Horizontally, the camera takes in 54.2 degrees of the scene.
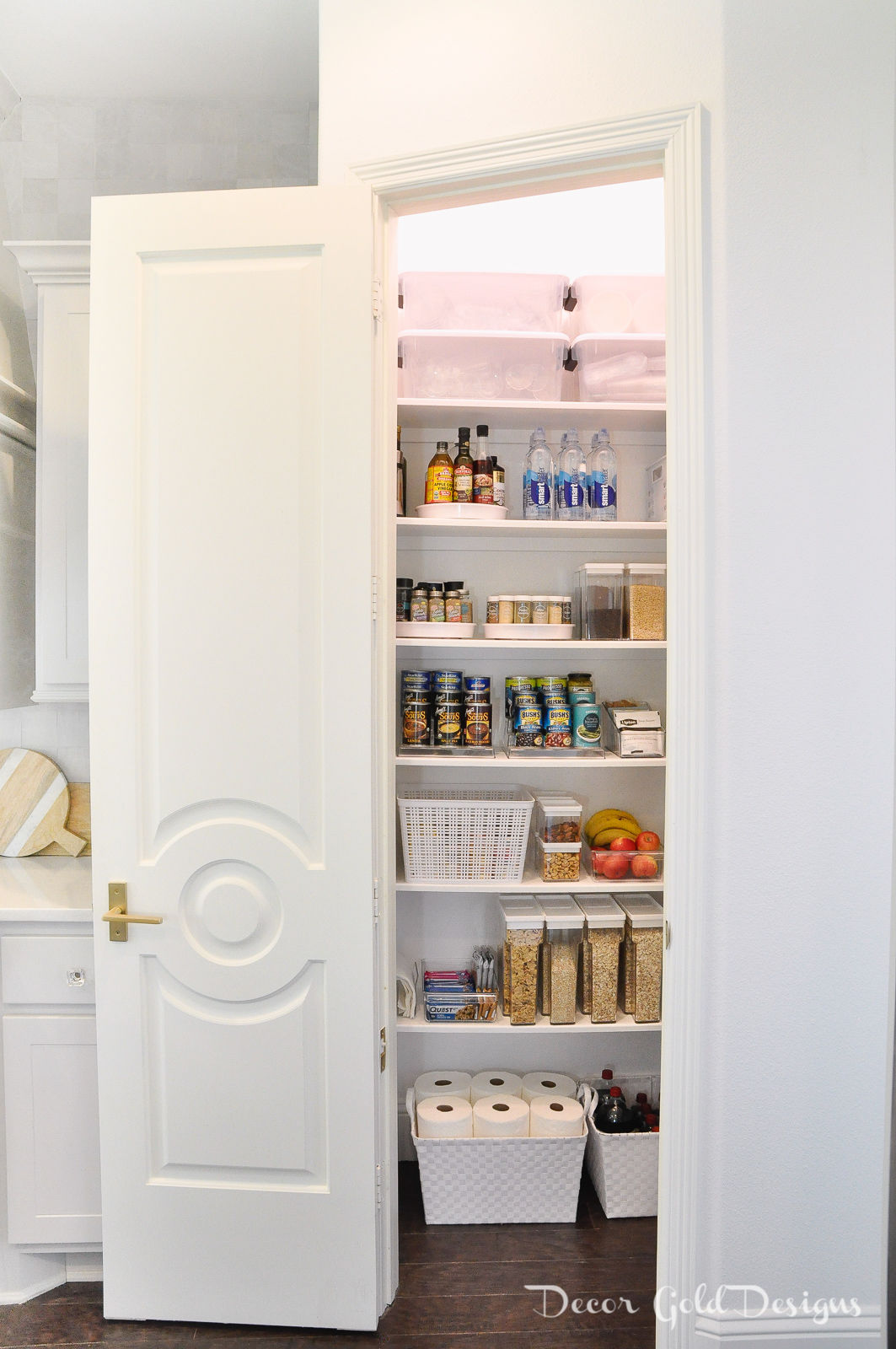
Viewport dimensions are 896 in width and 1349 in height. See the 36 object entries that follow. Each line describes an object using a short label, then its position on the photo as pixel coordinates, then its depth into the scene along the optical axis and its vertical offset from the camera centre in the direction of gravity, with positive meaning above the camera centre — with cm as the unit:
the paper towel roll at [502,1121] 226 -123
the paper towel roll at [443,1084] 242 -123
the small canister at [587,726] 238 -22
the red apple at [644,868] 237 -60
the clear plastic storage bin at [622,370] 233 +74
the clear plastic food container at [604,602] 238 +12
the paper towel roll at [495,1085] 241 -123
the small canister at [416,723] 235 -20
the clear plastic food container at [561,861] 235 -57
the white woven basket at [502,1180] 226 -138
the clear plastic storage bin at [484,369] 232 +75
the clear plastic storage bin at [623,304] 233 +91
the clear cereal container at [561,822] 235 -47
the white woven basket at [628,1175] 230 -139
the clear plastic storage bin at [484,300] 230 +92
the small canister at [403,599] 236 +13
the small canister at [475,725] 236 -21
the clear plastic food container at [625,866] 237 -59
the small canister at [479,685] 236 -10
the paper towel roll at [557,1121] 226 -123
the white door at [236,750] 178 -21
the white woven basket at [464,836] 229 -50
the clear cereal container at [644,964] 233 -85
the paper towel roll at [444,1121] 226 -123
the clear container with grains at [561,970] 233 -86
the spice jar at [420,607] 232 +11
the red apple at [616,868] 237 -60
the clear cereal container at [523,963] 233 -84
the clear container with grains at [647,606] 234 +11
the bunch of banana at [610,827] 247 -52
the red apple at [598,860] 238 -58
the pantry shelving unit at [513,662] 250 -4
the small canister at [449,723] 235 -20
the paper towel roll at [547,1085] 242 -123
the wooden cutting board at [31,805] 253 -46
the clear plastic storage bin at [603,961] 233 -84
